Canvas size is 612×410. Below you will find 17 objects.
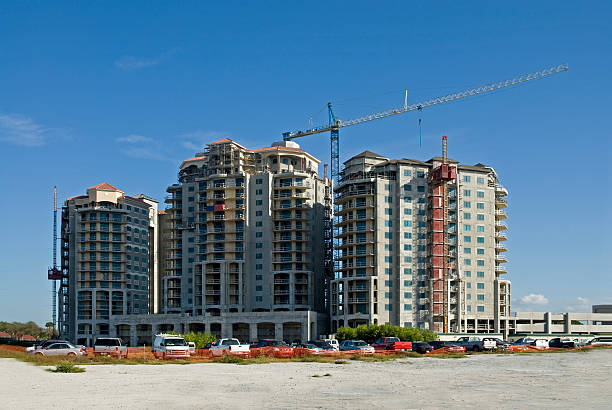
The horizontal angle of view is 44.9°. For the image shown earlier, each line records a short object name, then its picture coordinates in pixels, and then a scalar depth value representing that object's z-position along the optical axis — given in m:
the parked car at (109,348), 71.04
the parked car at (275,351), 72.25
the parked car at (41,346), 80.60
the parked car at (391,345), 91.81
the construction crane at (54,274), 195.75
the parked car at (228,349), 72.19
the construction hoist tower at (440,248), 148.25
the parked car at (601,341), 116.35
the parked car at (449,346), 89.81
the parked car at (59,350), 73.61
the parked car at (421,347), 86.79
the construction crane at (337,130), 190.00
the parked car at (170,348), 67.19
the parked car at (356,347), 82.98
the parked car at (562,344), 105.69
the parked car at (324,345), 87.94
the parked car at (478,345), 95.41
